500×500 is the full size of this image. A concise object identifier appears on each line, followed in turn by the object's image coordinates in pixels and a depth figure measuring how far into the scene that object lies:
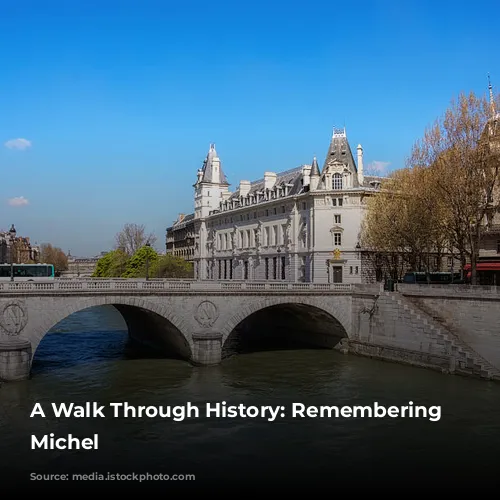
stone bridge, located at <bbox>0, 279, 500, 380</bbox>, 37.81
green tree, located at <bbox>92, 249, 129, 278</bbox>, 113.88
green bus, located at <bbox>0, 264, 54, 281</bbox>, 52.09
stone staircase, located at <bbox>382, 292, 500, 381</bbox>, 37.75
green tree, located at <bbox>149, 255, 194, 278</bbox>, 102.50
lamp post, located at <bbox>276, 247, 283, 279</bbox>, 77.15
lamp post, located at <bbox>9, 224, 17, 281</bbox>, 46.25
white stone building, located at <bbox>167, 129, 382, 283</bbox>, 68.00
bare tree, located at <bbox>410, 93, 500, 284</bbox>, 44.09
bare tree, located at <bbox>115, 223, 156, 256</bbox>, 131.75
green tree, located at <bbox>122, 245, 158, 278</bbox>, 103.00
